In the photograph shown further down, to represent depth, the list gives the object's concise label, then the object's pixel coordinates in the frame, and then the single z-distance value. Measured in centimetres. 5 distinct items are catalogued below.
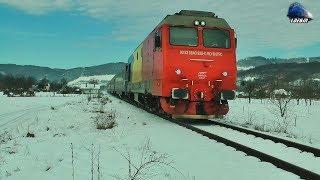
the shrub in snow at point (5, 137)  629
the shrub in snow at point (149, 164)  361
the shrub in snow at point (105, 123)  764
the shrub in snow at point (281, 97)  1463
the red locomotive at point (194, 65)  876
